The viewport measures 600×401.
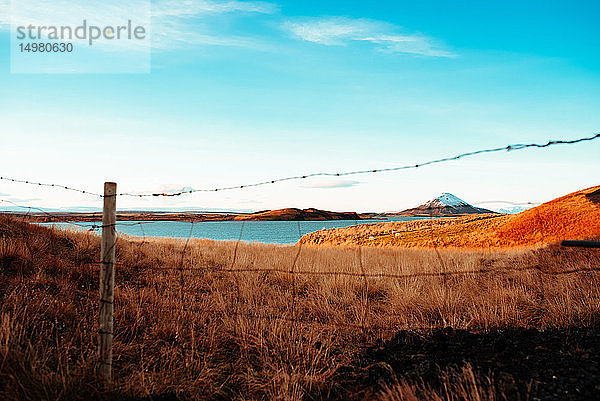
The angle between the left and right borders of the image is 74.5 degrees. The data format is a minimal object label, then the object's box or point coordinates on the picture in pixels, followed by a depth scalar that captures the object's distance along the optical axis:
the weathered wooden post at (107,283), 3.65
